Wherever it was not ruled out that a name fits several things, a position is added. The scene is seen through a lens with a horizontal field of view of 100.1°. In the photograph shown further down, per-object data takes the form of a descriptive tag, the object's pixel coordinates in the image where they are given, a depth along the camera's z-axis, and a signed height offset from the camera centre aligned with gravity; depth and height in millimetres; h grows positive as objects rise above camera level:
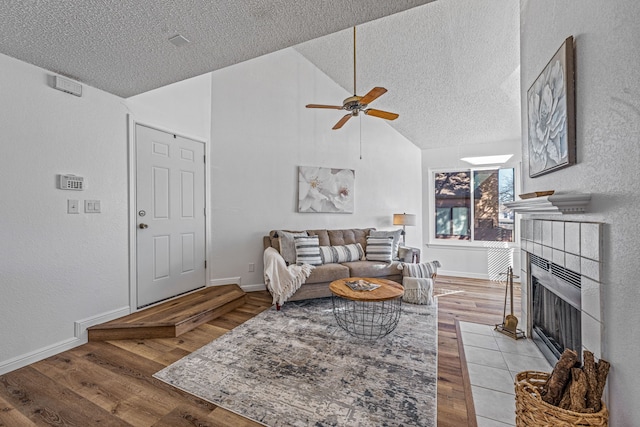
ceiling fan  2615 +1122
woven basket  1066 -837
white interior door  3082 -16
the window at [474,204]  4777 +166
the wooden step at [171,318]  2557 -1074
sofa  3543 -645
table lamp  4680 -102
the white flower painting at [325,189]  4489 +417
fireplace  1372 -484
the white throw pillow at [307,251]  3723 -527
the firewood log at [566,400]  1184 -838
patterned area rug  1625 -1204
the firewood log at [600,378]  1133 -726
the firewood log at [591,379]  1147 -738
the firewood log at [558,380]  1235 -791
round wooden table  2531 -1206
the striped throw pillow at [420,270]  3682 -785
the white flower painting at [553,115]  1571 +656
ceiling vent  1877 +1237
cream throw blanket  3338 -808
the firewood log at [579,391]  1145 -785
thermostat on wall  2355 +283
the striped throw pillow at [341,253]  3912 -600
